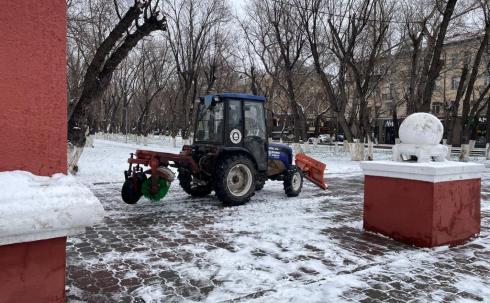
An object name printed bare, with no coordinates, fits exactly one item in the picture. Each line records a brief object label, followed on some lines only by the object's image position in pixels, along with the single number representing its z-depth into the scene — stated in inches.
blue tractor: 331.3
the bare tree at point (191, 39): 1180.5
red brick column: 89.7
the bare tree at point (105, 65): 443.5
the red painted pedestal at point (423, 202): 218.8
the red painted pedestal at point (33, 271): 88.6
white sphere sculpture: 233.1
